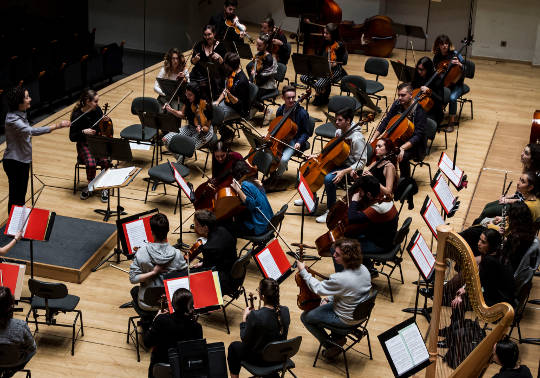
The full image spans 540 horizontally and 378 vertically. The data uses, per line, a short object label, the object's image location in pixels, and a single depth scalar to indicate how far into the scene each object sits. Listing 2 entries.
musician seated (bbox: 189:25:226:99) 10.54
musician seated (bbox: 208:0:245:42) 12.05
